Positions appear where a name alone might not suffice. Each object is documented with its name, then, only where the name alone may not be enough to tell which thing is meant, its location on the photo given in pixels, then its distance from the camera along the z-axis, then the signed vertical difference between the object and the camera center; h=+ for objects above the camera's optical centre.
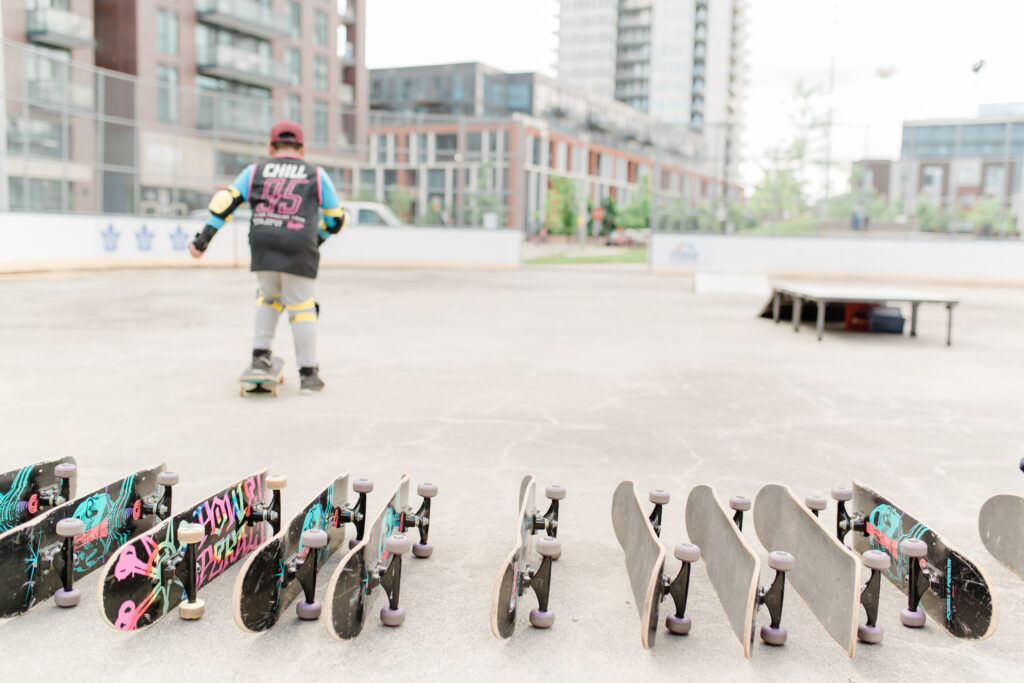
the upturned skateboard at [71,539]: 2.66 -1.01
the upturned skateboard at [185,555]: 2.53 -1.02
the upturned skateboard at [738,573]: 2.55 -1.01
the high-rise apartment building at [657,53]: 134.12 +28.66
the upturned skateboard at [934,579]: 2.69 -1.04
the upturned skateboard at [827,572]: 2.57 -1.01
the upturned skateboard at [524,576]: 2.59 -1.04
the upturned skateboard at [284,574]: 2.56 -1.03
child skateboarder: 6.15 +0.03
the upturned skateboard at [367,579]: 2.56 -1.04
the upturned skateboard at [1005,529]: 3.28 -1.04
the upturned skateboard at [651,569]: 2.60 -1.03
